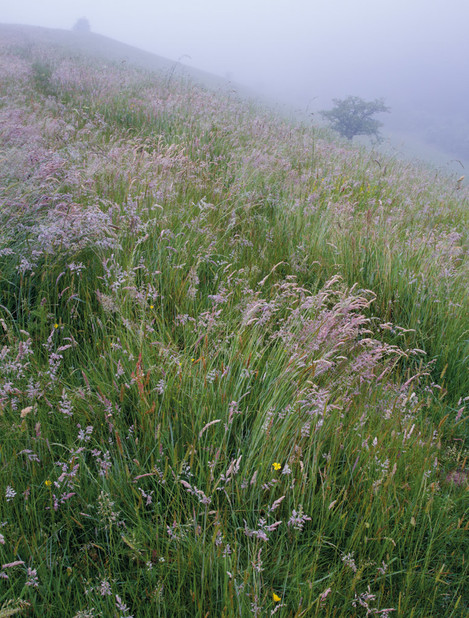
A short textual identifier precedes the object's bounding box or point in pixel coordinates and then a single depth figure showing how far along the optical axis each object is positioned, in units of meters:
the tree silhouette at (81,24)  87.81
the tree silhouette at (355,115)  38.44
